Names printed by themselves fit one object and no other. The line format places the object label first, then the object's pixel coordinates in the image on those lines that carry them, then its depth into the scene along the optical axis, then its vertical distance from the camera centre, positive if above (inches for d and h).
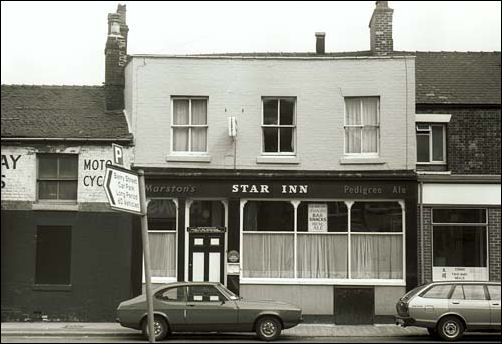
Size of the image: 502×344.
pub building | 780.6 +66.8
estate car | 630.5 -70.8
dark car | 625.0 -76.8
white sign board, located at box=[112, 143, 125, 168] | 377.1 +40.5
